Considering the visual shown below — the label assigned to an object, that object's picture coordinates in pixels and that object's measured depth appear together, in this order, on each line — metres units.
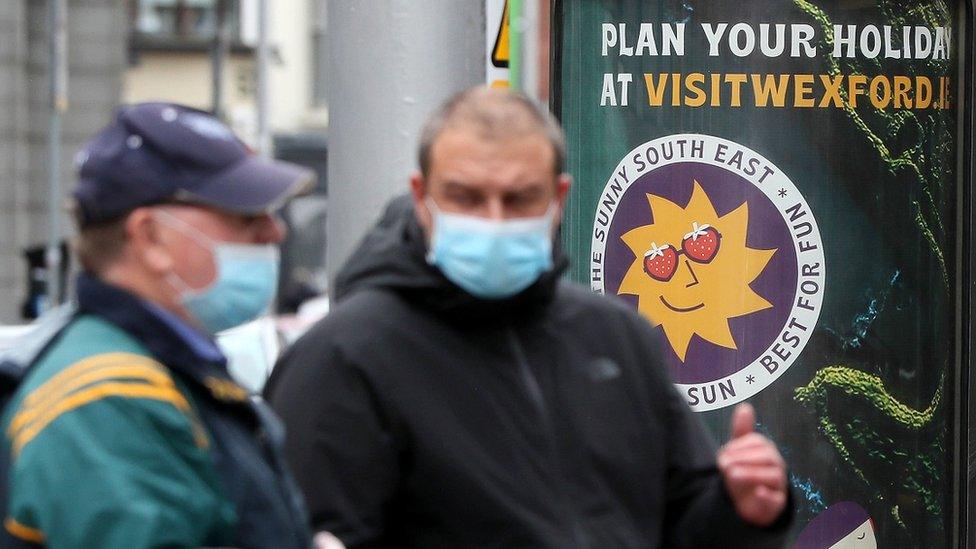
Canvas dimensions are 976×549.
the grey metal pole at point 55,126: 41.78
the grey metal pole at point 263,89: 56.59
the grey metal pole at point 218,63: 58.49
